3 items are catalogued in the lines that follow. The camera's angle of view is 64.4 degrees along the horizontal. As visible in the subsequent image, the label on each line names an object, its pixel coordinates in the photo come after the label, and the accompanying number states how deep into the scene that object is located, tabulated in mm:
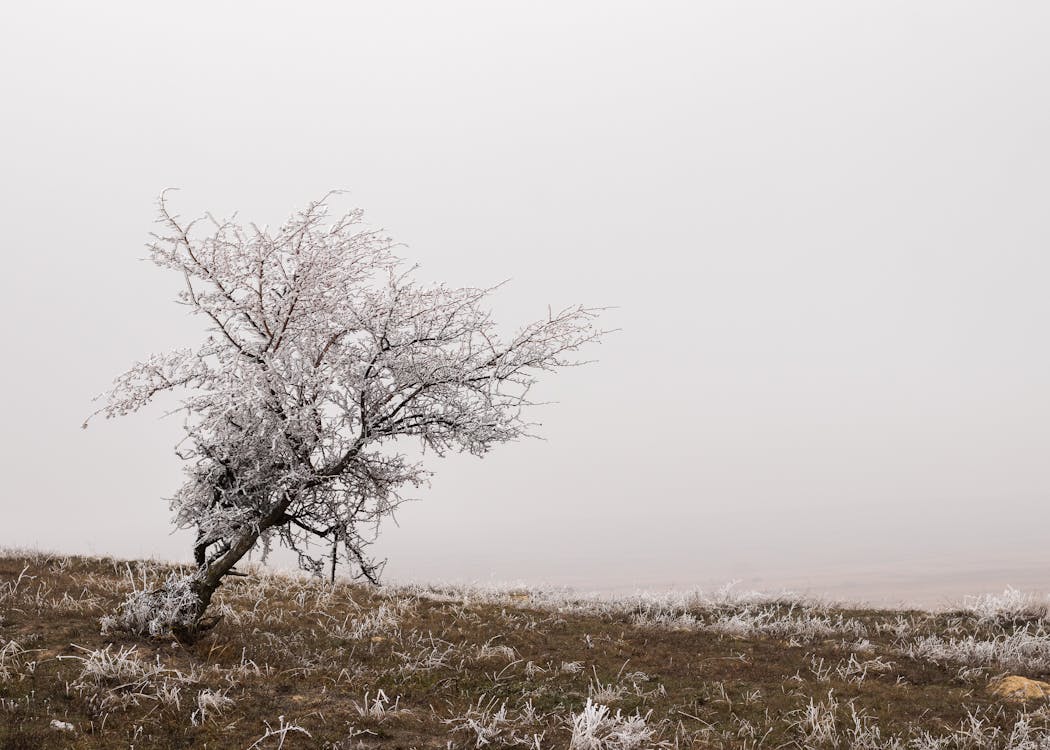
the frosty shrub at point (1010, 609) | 15727
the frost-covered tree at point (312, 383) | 12062
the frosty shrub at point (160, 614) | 11055
